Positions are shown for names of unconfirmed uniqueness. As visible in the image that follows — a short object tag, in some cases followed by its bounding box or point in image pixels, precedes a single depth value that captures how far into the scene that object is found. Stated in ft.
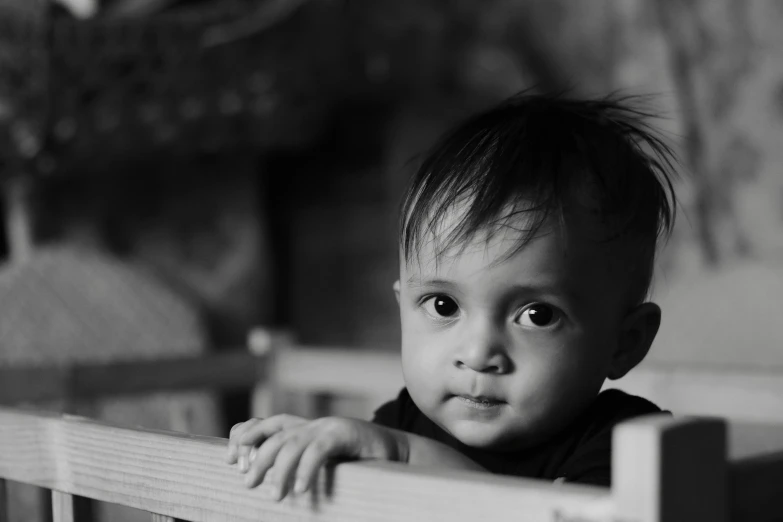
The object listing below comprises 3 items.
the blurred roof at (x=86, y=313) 5.06
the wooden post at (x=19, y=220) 5.11
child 2.72
